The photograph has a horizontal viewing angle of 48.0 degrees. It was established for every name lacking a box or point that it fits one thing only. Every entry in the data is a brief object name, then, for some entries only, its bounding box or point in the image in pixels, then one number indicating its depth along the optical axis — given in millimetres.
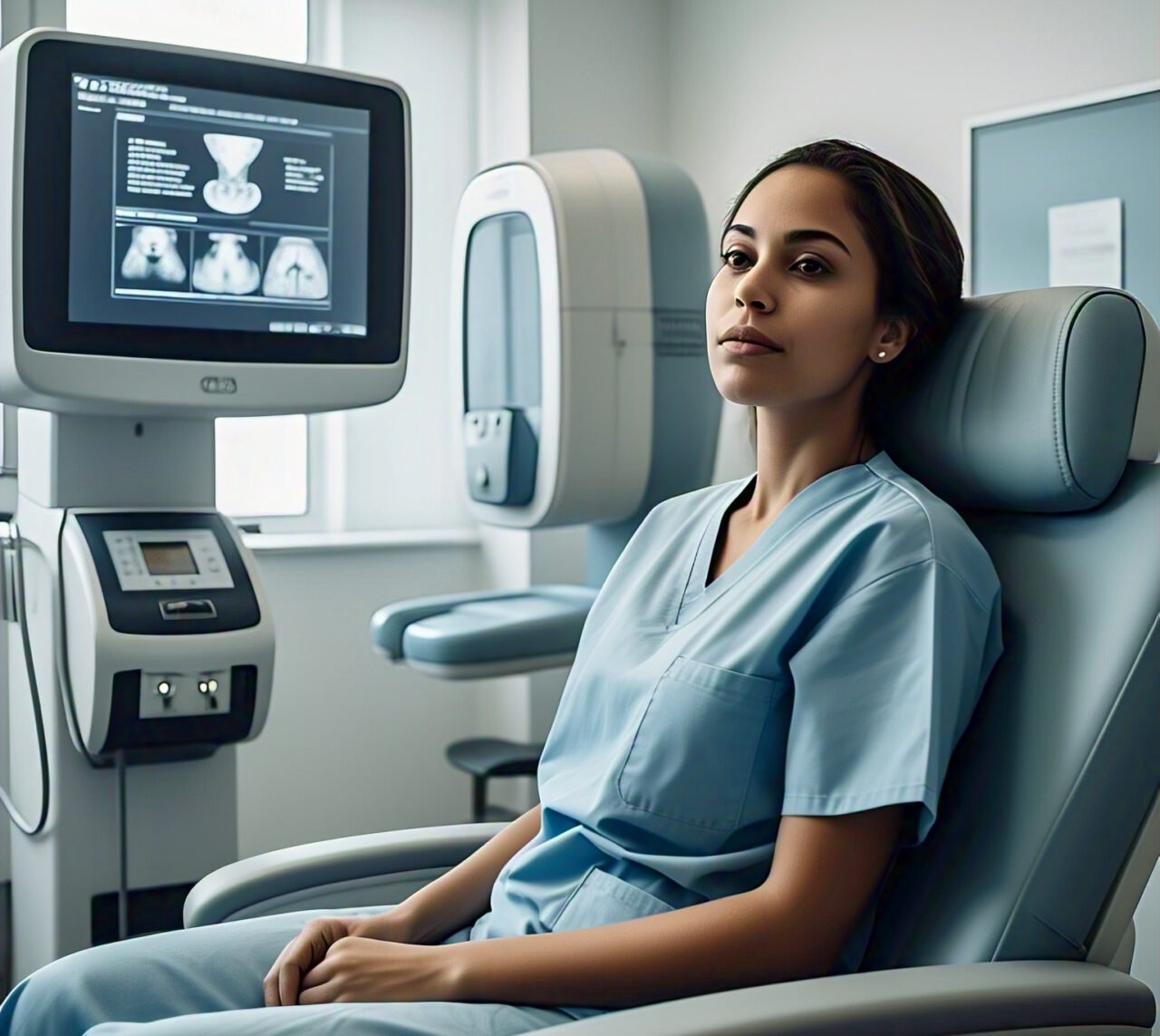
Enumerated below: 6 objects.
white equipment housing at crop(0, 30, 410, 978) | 1520
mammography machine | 2074
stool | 2572
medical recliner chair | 875
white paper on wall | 2229
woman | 933
